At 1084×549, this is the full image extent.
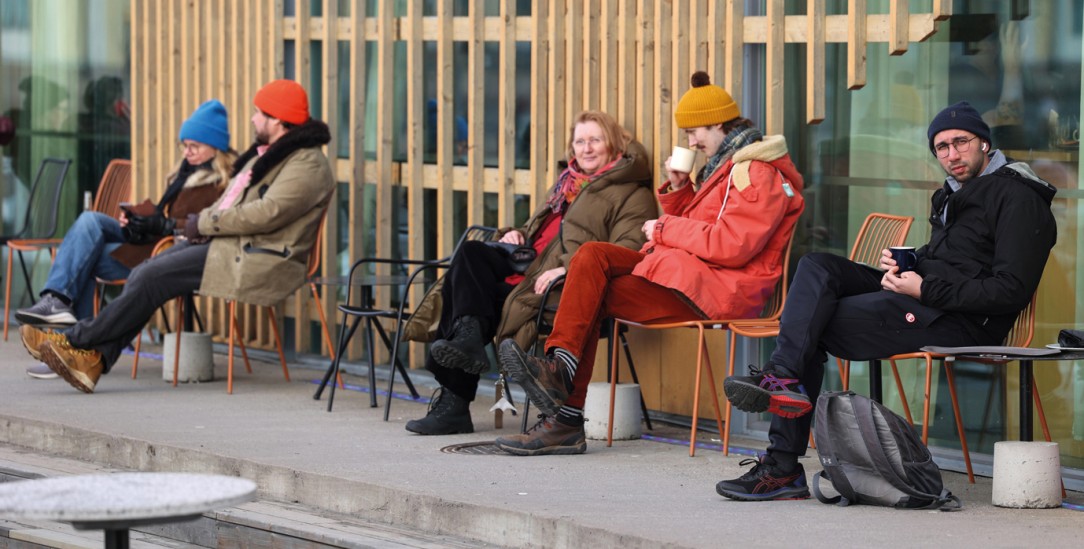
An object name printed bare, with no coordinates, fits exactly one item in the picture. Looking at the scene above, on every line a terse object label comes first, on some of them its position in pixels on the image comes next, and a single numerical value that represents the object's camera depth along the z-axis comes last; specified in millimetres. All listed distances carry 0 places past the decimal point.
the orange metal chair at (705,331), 13555
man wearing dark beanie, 11484
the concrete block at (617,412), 14492
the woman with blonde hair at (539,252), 14133
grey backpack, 11180
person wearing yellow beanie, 13461
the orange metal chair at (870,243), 13281
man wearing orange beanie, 16687
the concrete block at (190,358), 17687
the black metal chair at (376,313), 15484
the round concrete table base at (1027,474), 11305
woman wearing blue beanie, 17953
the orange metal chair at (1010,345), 11836
